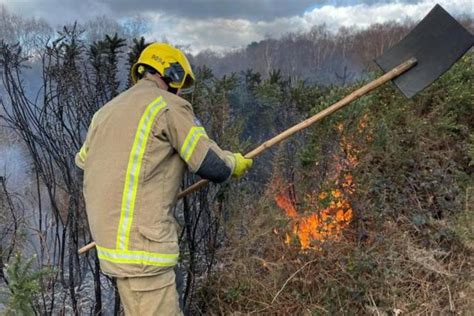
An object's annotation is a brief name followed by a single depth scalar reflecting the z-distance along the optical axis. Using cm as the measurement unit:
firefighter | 243
